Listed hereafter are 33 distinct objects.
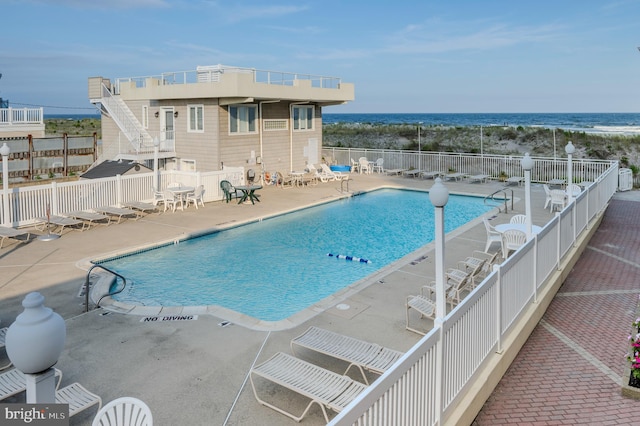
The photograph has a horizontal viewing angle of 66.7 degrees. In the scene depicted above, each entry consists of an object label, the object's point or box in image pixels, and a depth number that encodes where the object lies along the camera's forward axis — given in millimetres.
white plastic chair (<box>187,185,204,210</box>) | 16016
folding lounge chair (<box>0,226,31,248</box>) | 10984
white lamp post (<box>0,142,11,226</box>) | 12000
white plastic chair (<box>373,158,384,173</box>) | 25562
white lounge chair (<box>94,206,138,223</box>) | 13484
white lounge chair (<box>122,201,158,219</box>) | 14252
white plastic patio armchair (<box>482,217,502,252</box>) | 10383
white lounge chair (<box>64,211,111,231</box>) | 12938
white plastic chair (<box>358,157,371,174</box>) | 25484
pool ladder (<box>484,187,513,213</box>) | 17031
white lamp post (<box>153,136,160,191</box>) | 15469
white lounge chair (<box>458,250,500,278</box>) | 8380
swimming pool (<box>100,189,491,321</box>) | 8719
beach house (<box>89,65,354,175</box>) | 19141
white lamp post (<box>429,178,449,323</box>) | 4207
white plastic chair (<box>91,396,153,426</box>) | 3531
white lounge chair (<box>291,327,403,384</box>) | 4988
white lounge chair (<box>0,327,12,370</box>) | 5394
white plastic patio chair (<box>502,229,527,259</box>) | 9617
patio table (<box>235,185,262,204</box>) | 16781
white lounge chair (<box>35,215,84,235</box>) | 12242
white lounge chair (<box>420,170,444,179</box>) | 22870
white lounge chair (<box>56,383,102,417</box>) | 4305
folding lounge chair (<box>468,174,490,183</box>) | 21391
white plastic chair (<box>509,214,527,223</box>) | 11324
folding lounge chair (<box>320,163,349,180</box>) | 22434
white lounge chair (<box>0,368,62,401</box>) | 4477
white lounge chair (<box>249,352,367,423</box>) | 4270
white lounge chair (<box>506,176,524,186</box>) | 20047
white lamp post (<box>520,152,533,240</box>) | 8055
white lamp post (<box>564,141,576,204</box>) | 11823
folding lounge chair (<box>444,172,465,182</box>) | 22238
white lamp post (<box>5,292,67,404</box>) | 2066
